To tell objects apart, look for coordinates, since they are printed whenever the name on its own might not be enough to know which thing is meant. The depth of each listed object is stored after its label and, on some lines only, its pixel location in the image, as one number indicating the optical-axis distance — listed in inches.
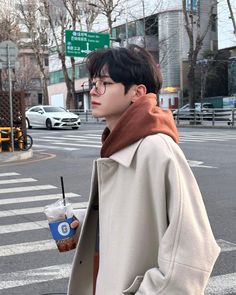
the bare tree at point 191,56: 1299.2
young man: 67.4
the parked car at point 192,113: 1280.8
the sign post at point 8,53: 564.1
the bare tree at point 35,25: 1919.7
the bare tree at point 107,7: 1605.6
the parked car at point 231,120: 1184.7
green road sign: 1163.3
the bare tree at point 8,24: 1883.6
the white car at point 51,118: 1178.6
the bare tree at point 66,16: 1768.0
